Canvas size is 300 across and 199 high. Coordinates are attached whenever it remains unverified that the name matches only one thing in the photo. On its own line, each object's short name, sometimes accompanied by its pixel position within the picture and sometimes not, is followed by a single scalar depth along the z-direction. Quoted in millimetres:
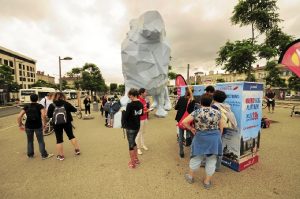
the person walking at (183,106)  4086
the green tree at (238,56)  11328
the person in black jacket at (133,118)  3801
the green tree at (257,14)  11516
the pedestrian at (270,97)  11320
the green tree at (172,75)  43681
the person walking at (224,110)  3365
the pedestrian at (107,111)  8453
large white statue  9594
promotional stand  3543
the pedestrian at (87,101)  11391
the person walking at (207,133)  2875
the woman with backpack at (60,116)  4172
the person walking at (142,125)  4691
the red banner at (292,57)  2588
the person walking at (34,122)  4355
